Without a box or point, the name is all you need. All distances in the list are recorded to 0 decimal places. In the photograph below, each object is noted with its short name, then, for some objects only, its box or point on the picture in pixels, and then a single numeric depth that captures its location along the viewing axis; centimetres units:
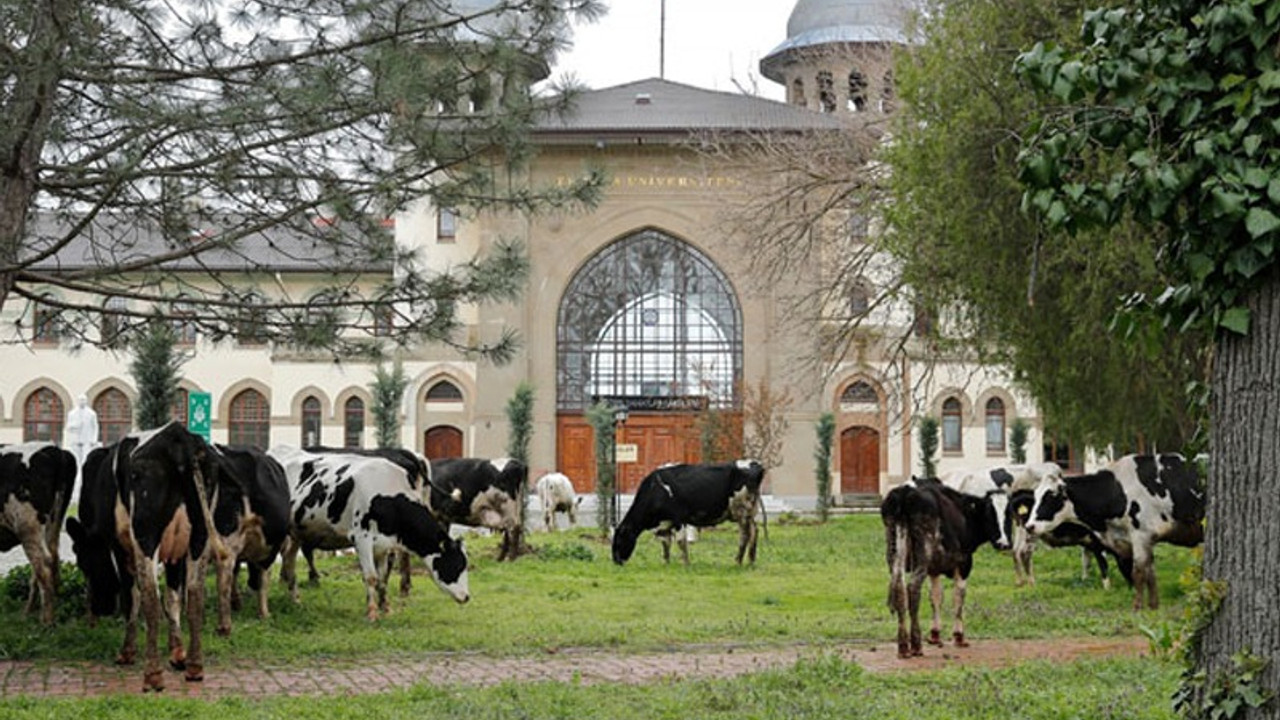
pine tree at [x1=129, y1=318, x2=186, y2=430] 2461
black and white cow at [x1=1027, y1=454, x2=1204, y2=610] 1631
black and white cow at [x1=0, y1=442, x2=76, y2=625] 1382
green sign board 2191
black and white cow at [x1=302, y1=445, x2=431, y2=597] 1698
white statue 4638
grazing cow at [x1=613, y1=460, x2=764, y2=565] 2291
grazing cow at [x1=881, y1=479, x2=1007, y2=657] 1243
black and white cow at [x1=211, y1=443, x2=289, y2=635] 1256
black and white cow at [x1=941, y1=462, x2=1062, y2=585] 1775
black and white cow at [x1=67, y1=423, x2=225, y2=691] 1070
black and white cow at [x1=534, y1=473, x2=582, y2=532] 3303
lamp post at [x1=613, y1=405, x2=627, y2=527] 3409
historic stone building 4969
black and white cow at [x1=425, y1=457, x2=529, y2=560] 2262
